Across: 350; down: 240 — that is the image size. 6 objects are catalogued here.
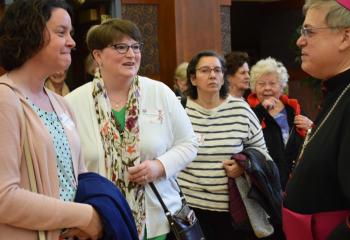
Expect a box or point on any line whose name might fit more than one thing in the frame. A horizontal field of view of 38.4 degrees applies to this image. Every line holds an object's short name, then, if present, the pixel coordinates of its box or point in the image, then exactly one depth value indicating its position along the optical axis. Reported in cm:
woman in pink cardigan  143
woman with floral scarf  229
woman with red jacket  361
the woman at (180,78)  479
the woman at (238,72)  426
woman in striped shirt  312
